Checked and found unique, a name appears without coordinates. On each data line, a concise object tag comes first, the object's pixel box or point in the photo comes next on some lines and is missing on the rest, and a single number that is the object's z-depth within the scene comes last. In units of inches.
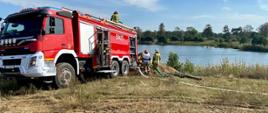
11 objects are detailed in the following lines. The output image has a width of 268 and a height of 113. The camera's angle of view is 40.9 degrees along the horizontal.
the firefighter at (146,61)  735.2
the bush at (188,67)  858.3
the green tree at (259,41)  3123.5
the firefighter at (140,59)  748.8
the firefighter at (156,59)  754.2
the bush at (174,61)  915.4
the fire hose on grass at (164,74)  652.7
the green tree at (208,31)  5064.0
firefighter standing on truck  686.5
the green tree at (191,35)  3809.5
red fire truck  421.1
